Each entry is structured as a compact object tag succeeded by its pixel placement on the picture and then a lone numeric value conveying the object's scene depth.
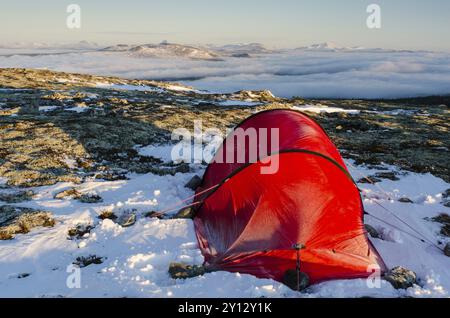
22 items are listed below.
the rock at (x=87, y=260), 9.23
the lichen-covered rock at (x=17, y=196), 12.82
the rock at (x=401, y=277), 8.26
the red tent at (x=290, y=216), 8.70
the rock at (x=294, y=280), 8.12
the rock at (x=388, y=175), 16.51
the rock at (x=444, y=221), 11.30
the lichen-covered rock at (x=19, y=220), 10.61
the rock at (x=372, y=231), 10.81
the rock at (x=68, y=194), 13.27
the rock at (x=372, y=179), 15.95
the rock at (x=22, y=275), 8.57
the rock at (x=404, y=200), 13.62
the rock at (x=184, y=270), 8.45
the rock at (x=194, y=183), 14.20
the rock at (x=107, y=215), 11.70
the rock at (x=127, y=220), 11.11
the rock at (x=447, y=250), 9.93
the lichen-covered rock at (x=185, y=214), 11.74
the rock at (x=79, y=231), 10.59
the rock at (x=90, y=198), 12.98
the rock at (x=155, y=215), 11.81
